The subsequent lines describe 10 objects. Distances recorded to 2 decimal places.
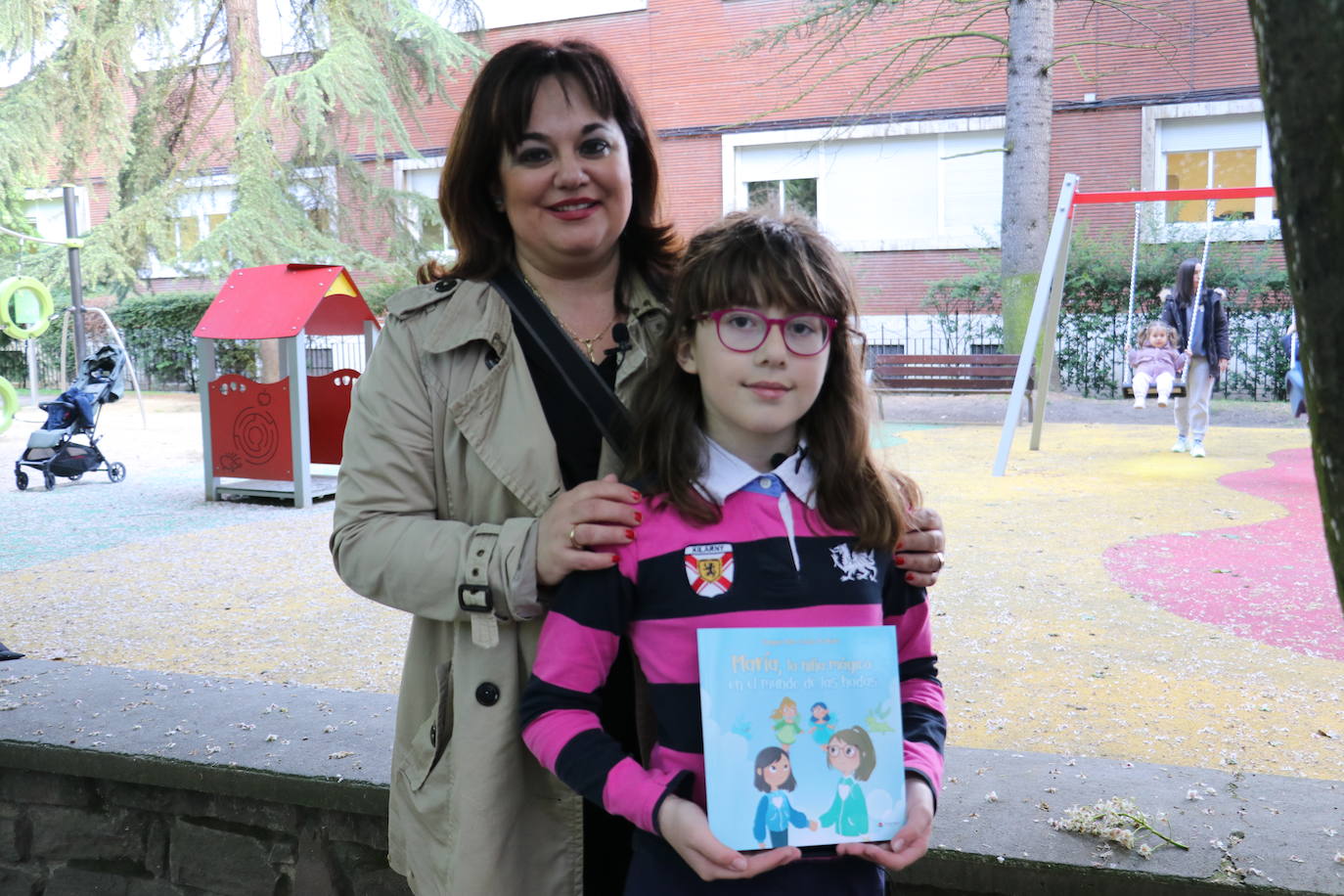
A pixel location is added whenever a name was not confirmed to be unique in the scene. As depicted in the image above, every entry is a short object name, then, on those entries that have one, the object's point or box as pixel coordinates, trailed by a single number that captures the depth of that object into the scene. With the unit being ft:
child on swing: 31.50
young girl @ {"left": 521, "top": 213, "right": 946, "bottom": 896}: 5.04
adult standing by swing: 34.50
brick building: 63.41
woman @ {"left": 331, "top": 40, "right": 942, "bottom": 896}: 5.46
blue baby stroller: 32.86
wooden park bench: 46.37
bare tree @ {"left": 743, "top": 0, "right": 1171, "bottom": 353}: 50.03
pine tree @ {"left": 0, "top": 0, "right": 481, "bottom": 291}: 56.13
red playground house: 29.04
